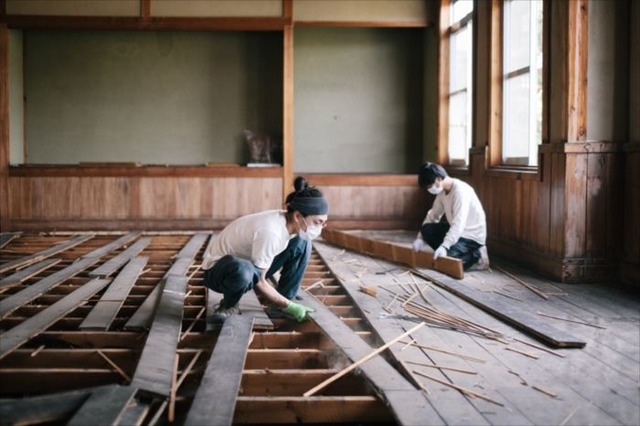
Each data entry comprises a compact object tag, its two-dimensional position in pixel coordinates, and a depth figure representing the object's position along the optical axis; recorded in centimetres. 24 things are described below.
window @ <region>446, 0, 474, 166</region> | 812
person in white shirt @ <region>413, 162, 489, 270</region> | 555
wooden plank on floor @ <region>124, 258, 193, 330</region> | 376
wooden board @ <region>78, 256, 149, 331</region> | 380
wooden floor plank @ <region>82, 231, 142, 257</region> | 639
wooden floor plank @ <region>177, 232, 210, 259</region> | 639
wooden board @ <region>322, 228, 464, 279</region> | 557
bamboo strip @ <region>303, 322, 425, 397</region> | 285
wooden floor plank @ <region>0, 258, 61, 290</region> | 491
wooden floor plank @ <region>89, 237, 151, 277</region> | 535
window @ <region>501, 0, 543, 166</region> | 623
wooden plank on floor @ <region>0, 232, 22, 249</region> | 734
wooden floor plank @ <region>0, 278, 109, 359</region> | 339
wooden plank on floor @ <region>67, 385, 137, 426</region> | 235
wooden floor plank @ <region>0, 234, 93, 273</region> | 568
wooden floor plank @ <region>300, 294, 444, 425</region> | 258
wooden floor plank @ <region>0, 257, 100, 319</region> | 417
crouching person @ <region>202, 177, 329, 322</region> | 354
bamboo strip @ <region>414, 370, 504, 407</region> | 276
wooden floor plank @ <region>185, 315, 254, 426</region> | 247
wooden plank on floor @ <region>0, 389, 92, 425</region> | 243
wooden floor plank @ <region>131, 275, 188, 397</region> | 277
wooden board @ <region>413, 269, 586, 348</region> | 362
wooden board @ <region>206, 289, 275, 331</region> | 381
